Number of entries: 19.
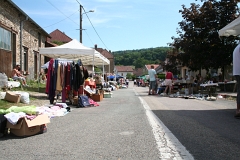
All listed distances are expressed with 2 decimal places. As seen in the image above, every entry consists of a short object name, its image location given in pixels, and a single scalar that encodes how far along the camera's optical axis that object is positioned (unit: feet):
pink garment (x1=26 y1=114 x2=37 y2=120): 17.77
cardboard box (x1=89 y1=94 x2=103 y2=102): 41.70
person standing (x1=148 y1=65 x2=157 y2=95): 58.44
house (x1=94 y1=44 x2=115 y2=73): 349.12
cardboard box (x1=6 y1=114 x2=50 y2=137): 17.15
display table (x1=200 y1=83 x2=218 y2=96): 51.44
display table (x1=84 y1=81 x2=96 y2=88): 42.85
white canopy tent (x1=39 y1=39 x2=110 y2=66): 47.47
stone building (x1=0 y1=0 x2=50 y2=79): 56.29
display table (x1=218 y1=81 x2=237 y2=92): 68.23
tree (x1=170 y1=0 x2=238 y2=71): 74.49
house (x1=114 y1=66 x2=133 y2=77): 516.32
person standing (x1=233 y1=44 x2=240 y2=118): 24.73
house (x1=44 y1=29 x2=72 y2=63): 197.51
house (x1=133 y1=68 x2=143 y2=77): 500.82
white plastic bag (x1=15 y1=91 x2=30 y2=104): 32.37
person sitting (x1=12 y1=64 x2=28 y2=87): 49.15
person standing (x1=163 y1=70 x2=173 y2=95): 58.80
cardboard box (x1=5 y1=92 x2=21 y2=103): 31.22
